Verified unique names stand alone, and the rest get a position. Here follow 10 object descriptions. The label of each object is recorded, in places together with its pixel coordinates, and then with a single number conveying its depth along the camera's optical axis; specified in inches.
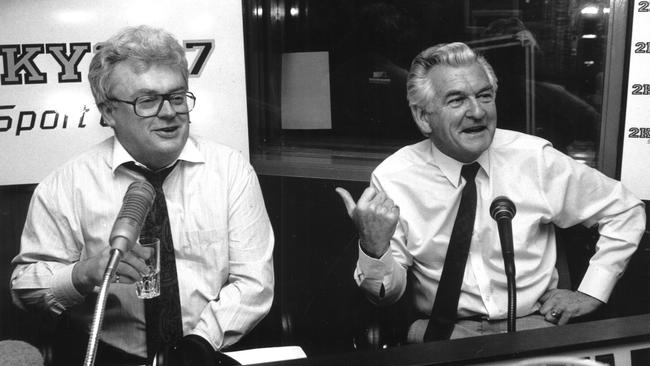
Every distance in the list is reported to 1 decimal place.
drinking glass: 130.3
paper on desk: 125.6
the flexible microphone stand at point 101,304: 100.1
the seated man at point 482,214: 151.1
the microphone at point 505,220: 130.1
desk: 99.9
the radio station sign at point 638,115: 164.8
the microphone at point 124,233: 103.4
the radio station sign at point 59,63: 165.5
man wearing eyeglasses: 143.5
